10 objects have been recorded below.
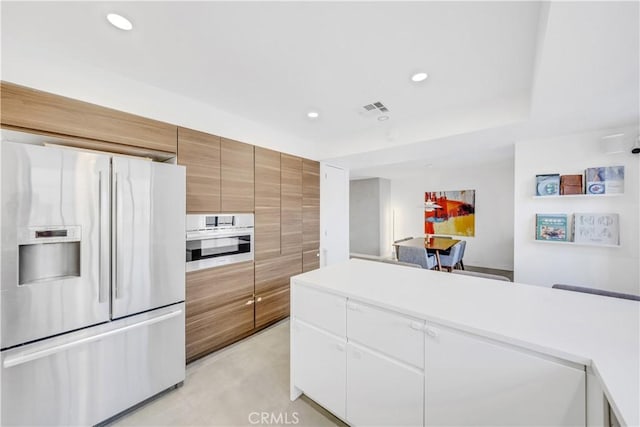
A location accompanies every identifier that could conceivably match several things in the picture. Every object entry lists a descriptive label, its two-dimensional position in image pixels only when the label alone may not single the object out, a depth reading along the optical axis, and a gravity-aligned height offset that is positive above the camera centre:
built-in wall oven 2.28 -0.27
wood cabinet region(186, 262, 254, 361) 2.27 -0.97
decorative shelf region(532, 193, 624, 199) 2.30 +0.17
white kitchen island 0.89 -0.63
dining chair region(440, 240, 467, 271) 4.55 -0.85
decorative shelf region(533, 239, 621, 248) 2.33 -0.32
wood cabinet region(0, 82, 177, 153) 1.49 +0.69
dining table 4.51 -0.62
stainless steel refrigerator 1.33 -0.45
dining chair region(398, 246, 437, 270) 4.05 -0.77
